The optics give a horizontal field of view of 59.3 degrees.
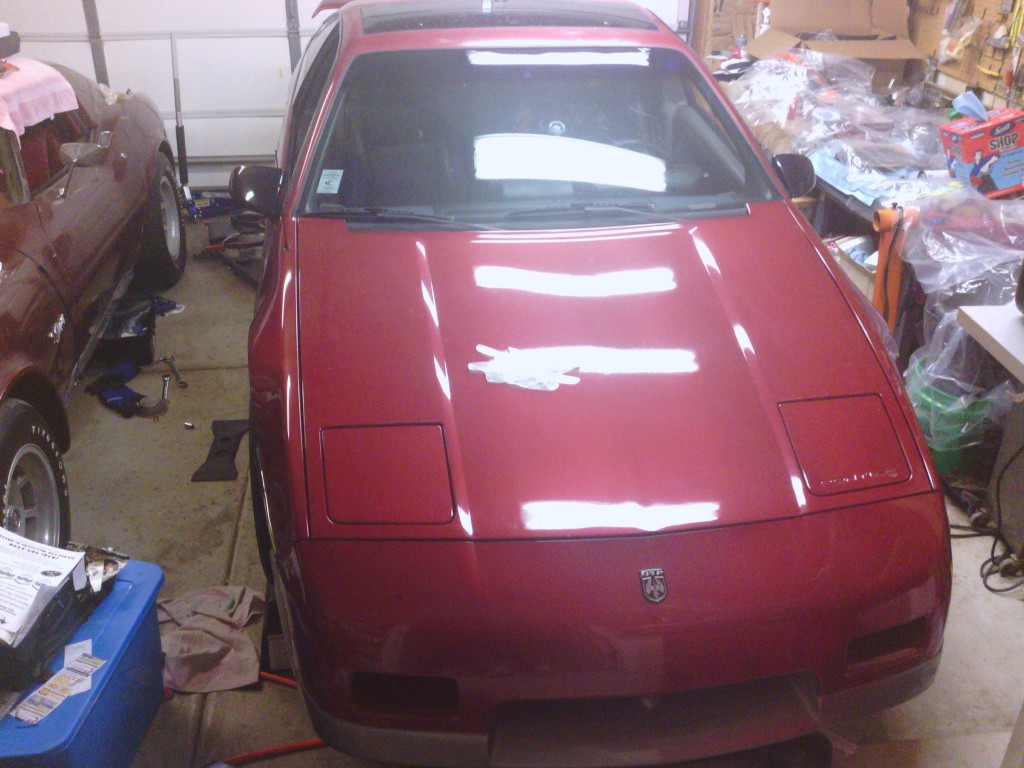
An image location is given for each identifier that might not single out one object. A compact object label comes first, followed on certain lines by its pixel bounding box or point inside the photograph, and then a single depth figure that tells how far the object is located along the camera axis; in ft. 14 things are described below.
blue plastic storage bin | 6.20
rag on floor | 8.34
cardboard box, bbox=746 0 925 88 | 16.74
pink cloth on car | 10.33
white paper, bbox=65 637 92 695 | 6.67
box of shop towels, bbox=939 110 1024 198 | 11.48
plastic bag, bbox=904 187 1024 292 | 10.86
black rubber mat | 11.34
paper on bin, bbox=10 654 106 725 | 6.37
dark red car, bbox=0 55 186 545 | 8.86
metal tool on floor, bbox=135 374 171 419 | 12.71
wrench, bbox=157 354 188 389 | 13.42
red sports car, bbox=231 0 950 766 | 5.82
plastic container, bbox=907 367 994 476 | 10.65
